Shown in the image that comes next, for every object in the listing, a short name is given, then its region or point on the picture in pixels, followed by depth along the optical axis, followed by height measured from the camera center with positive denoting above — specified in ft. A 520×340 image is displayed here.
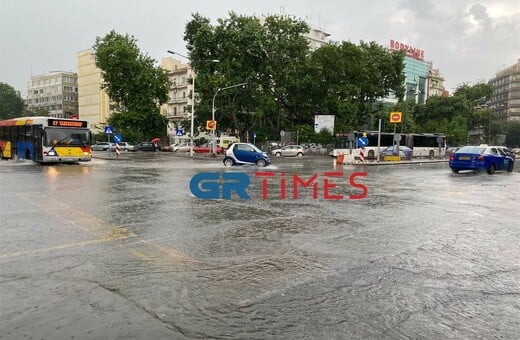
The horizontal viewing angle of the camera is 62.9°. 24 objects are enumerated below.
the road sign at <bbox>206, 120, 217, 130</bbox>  139.23 +4.30
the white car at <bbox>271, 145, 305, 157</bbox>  161.90 -4.46
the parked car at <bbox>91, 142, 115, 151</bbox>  215.31 -4.88
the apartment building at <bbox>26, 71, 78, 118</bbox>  410.93 +41.64
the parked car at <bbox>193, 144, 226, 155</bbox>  173.02 -4.76
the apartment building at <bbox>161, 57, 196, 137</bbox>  311.47 +31.20
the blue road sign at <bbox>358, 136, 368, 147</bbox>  114.11 -0.20
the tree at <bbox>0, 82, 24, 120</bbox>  353.92 +27.38
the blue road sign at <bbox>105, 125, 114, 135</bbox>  140.65 +2.19
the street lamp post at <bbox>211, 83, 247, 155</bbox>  139.49 +16.50
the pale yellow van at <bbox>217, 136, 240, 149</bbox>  188.85 -0.79
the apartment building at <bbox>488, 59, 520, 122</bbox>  453.17 +53.00
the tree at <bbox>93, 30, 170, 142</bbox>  184.73 +24.09
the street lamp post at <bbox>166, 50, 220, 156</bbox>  148.87 -0.79
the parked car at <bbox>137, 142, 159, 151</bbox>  206.35 -4.35
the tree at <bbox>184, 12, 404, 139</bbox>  164.25 +27.91
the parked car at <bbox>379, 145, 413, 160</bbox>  137.08 -3.71
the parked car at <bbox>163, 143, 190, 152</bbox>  193.57 -4.78
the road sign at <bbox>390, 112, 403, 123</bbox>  122.56 +6.87
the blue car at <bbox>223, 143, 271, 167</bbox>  87.20 -3.60
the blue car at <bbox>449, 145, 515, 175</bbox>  73.87 -2.99
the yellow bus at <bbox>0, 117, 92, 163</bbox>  83.15 -0.71
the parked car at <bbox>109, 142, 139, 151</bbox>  209.28 -4.98
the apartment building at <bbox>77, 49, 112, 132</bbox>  349.00 +36.42
